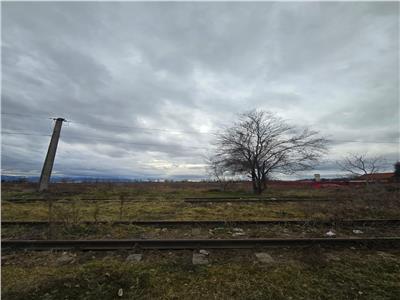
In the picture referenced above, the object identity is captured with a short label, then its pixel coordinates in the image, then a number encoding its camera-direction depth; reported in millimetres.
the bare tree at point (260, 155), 24781
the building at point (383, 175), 53488
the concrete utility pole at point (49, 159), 22719
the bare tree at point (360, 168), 27322
